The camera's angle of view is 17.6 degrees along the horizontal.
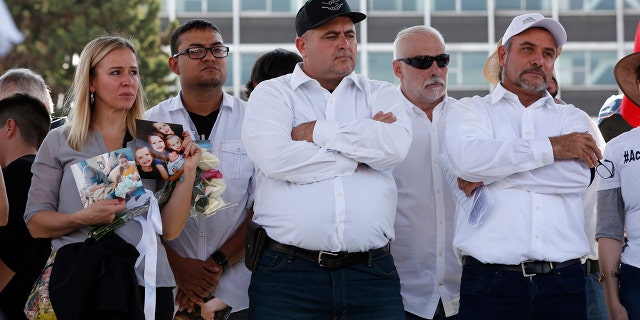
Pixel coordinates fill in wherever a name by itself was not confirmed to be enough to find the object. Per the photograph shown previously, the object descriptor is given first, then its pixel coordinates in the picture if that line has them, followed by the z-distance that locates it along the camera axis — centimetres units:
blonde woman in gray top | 955
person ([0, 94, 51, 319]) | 1129
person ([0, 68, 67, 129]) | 1350
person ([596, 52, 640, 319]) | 1019
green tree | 4572
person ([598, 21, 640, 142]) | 1211
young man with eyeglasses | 1091
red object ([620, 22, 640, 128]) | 1198
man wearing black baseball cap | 951
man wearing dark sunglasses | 1098
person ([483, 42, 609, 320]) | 1125
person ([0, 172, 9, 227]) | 938
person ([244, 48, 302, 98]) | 1217
